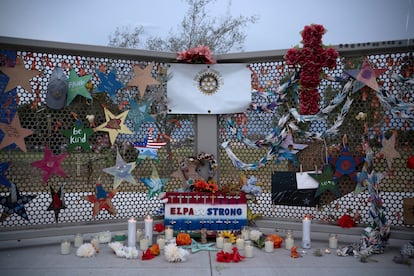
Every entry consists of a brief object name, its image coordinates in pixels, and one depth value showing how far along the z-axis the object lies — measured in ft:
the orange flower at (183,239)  15.25
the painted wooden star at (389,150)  14.94
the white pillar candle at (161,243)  14.67
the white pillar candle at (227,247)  13.93
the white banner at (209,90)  17.48
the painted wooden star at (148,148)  17.02
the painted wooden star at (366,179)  14.80
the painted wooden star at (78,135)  15.93
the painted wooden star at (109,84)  16.35
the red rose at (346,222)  15.69
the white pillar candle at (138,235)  15.88
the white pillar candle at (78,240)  15.31
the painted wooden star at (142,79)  16.96
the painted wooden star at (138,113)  16.94
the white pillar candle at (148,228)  15.39
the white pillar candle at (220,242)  15.07
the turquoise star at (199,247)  14.71
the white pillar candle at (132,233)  14.62
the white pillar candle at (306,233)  15.24
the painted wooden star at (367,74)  15.28
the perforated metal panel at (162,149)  15.25
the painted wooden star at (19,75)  14.90
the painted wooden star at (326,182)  16.03
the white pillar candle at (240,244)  14.75
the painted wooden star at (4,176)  14.95
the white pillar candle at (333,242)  15.16
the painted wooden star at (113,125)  16.51
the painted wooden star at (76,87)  15.80
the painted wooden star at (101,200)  16.33
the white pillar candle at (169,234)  15.42
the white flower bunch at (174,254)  13.19
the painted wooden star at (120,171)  16.70
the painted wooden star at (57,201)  15.74
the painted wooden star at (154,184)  17.25
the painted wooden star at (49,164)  15.53
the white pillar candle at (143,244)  14.48
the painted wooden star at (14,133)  14.92
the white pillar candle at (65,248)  14.33
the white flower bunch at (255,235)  15.70
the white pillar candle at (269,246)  14.58
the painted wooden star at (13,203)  15.02
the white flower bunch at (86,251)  13.82
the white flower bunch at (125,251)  13.73
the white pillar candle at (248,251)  13.85
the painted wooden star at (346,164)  15.67
